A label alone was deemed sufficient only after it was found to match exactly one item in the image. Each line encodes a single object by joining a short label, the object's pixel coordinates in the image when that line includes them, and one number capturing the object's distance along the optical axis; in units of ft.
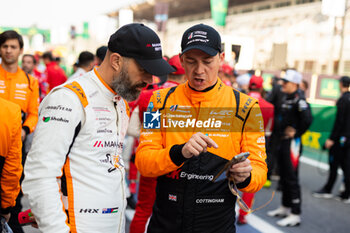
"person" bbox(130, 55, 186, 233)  8.66
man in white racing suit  4.22
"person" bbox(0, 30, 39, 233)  10.99
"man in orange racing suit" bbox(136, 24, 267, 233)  5.55
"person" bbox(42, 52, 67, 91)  21.47
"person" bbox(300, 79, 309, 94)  25.65
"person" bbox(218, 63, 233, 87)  19.56
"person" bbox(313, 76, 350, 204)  17.13
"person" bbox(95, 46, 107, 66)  13.15
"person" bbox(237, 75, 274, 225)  12.96
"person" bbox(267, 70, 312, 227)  14.38
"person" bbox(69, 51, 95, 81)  16.05
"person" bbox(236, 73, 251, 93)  19.28
